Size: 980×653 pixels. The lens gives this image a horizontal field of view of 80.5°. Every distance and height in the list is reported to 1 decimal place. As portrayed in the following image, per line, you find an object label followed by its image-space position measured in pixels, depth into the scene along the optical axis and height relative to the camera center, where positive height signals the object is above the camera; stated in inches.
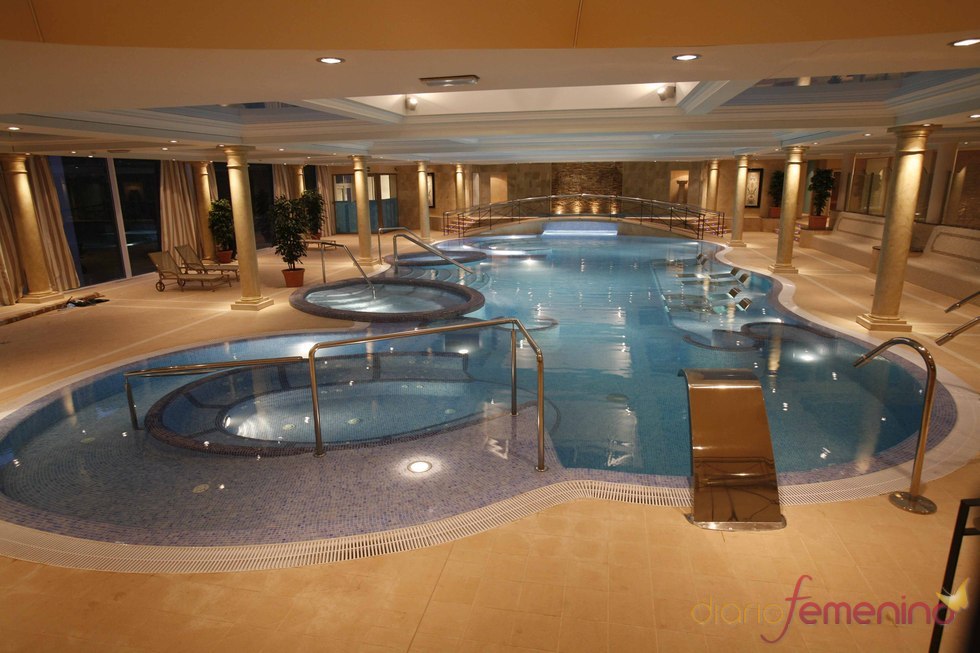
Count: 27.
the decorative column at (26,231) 403.9 -28.4
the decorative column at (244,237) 390.6 -33.0
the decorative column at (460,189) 978.1 -5.1
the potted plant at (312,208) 490.3 -21.7
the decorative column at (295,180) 831.7 +10.7
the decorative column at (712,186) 919.7 -4.1
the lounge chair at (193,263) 499.2 -64.4
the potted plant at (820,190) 800.9 -10.7
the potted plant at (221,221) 587.5 -32.3
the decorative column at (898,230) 303.3 -25.7
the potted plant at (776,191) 930.1 -13.0
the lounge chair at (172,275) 479.8 -69.9
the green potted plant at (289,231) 478.0 -34.8
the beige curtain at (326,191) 897.5 -5.7
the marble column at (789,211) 522.9 -25.3
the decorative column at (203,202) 609.3 -14.1
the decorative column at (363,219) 590.8 -32.4
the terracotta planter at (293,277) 489.1 -73.4
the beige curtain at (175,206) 583.1 -17.8
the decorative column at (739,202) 721.6 -23.8
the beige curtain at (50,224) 450.3 -26.1
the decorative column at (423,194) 818.3 -10.7
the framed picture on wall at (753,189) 977.5 -10.0
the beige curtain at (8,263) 417.4 -51.6
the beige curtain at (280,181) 798.5 +9.2
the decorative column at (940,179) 565.0 +2.1
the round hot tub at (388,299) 366.9 -84.2
